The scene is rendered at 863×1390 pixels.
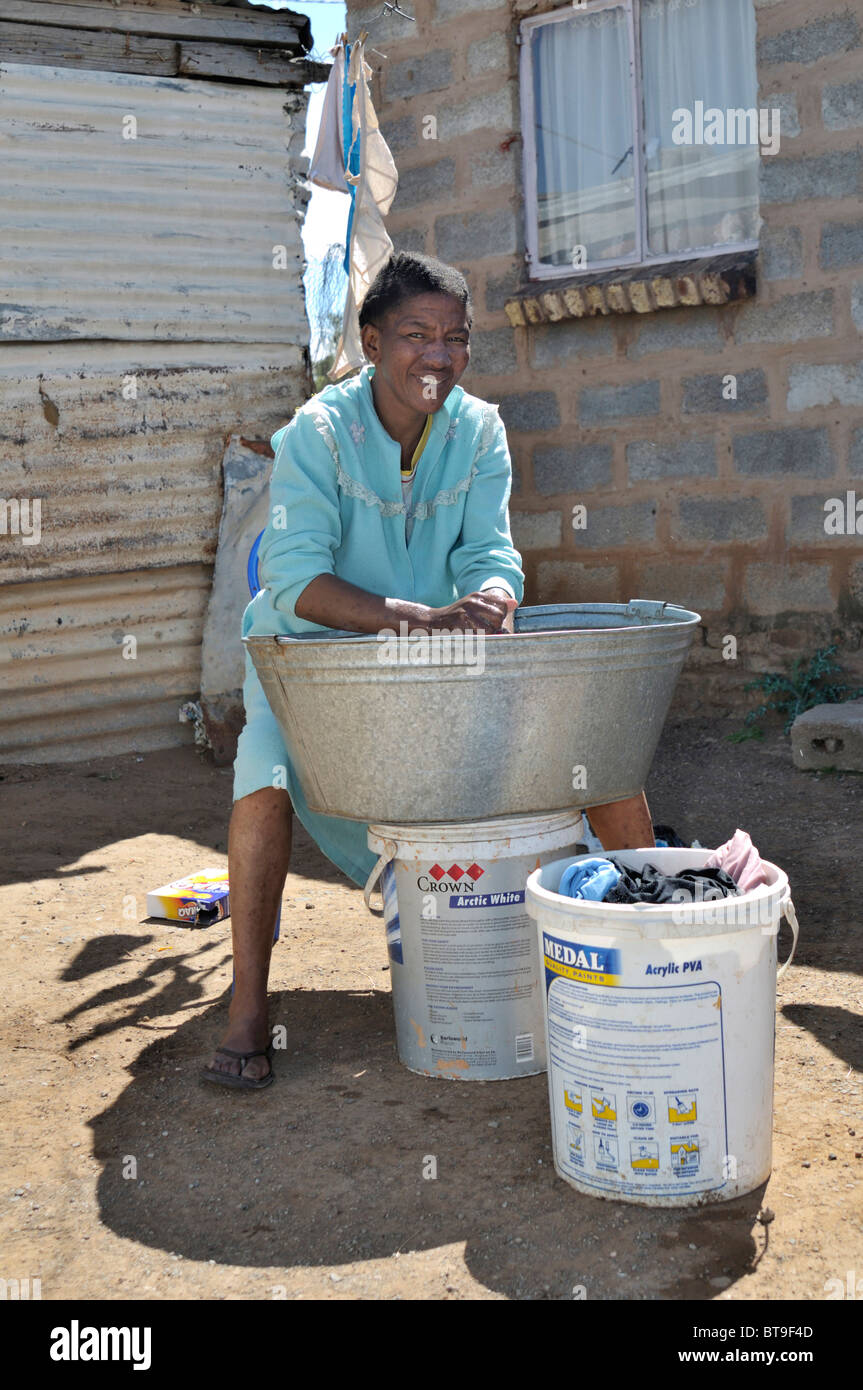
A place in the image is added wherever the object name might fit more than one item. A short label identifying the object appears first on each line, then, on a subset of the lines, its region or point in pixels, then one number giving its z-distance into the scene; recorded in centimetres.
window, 527
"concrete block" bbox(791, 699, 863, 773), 466
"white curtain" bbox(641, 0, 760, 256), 521
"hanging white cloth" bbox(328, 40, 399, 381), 488
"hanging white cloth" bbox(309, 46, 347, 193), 512
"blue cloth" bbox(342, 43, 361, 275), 512
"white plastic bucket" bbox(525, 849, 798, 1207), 206
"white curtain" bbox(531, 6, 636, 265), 557
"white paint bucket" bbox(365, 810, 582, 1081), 259
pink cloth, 229
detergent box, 382
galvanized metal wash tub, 226
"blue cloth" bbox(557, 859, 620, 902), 222
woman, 270
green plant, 516
